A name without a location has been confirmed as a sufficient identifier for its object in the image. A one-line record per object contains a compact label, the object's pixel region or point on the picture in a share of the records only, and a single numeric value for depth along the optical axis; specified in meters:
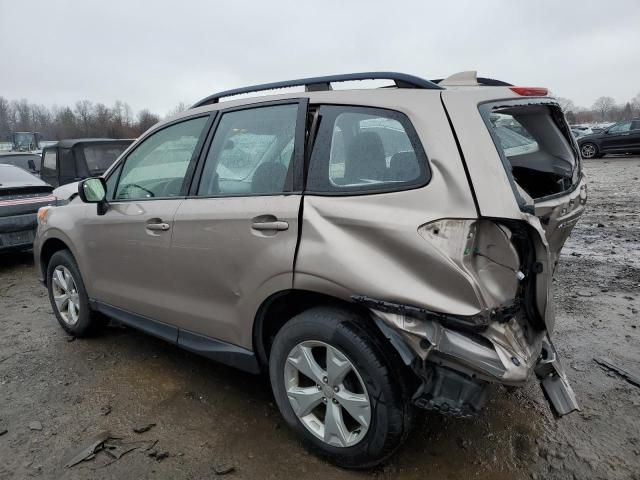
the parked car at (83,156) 8.74
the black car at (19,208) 6.34
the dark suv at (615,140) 19.67
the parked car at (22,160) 10.45
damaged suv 2.05
